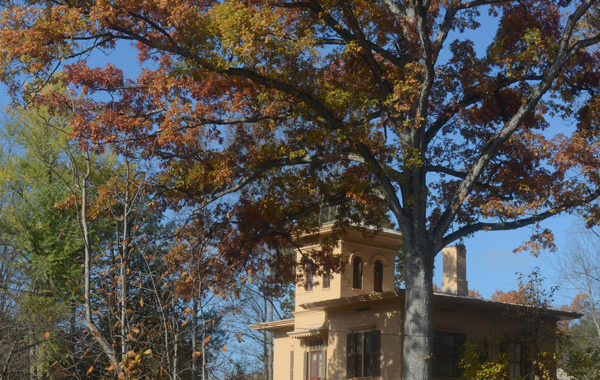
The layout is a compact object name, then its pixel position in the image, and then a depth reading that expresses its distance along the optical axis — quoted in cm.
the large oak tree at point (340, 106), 1706
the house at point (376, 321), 2644
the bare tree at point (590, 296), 3719
